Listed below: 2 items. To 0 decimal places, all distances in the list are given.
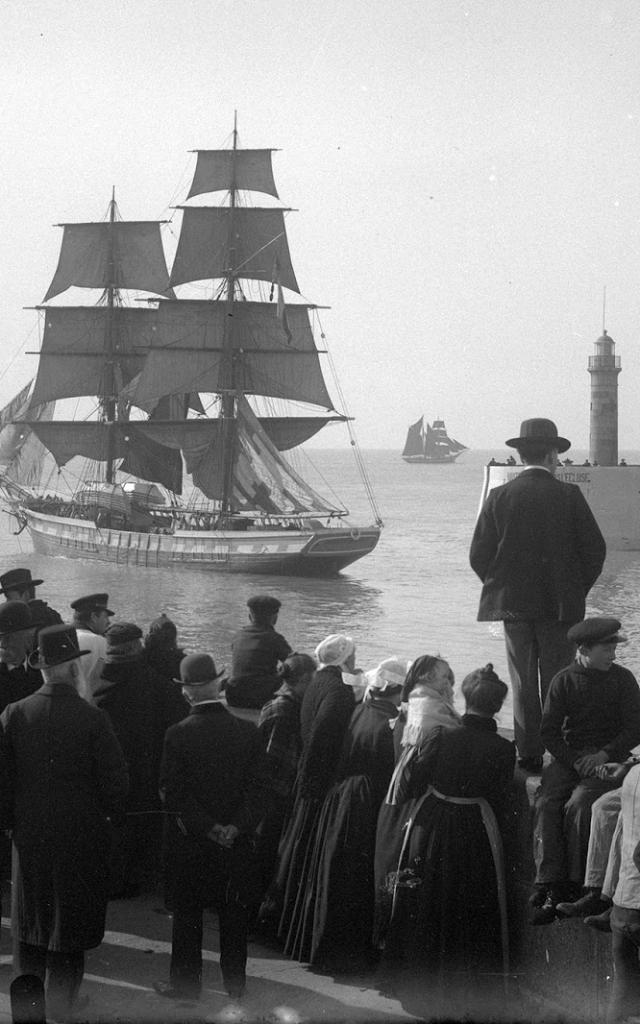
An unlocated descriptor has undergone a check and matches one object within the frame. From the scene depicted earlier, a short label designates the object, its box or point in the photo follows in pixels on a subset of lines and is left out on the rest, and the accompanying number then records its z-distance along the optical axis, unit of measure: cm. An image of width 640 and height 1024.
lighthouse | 6775
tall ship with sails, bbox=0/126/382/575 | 5681
